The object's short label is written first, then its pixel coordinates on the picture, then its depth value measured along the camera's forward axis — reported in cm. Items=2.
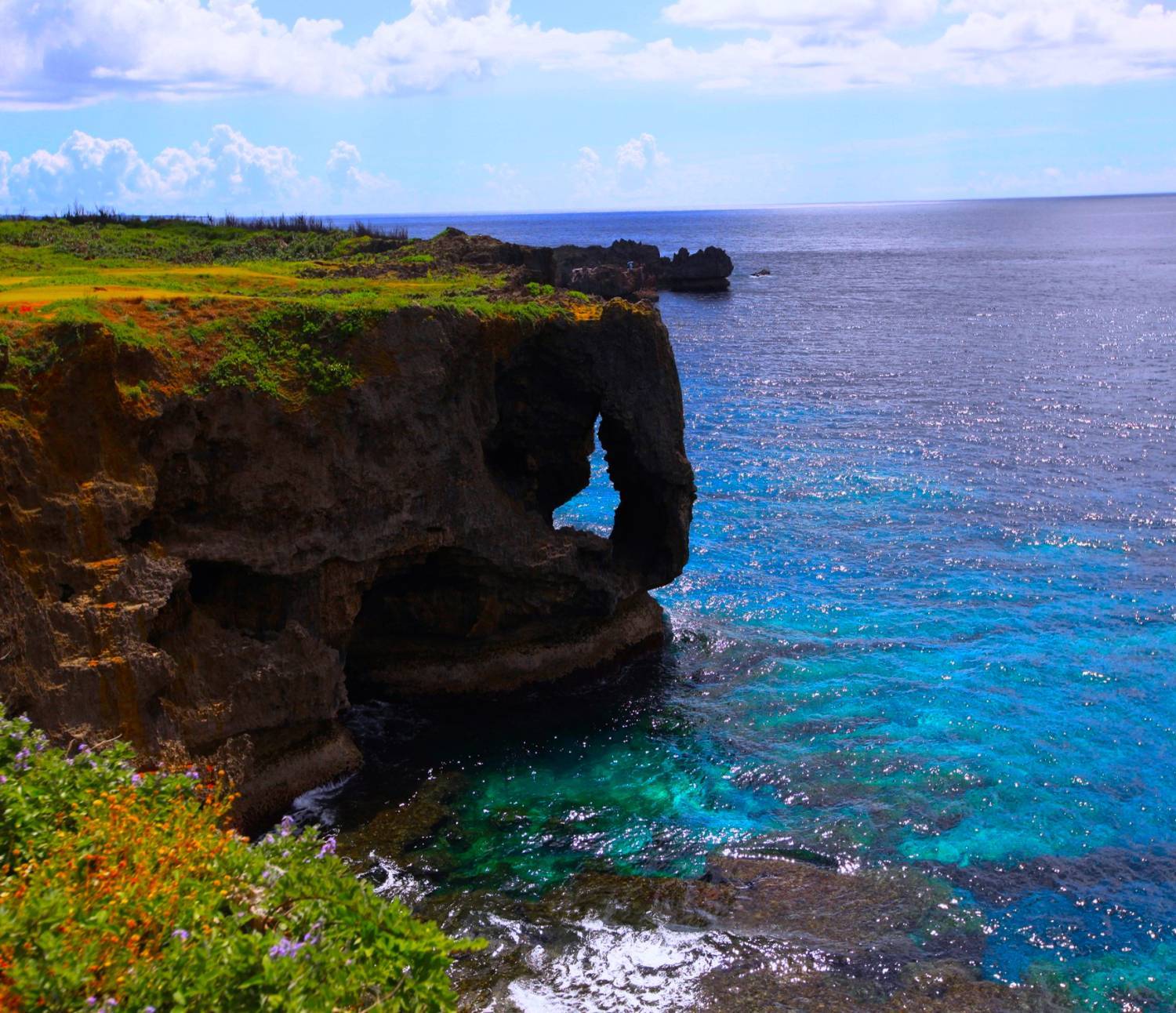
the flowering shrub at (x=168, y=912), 947
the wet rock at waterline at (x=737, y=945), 1667
